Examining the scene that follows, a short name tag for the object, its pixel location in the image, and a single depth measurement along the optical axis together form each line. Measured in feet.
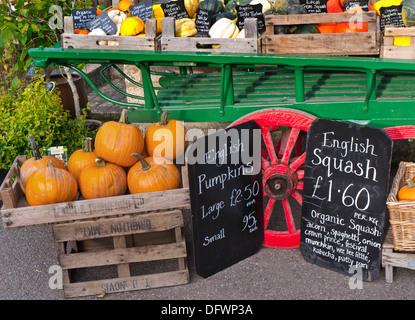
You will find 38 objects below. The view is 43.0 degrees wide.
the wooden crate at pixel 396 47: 11.18
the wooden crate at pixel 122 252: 10.39
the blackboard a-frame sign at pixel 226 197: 10.57
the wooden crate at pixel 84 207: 10.07
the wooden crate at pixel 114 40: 11.80
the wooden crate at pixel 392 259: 10.42
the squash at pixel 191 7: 13.24
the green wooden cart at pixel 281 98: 10.95
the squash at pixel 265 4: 13.41
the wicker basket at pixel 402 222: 10.07
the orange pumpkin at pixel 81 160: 11.27
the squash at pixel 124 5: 14.19
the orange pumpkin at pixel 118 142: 10.98
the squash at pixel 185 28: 12.21
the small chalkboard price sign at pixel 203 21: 12.37
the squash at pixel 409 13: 11.60
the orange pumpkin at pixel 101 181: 10.56
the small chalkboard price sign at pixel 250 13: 12.29
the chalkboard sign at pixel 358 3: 12.25
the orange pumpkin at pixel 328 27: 12.09
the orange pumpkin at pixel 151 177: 10.59
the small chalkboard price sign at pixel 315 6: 12.69
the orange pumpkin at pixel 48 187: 10.24
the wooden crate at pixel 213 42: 11.46
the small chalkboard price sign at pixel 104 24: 12.67
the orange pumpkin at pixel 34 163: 10.82
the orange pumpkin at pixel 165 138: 11.43
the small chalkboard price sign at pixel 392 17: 11.80
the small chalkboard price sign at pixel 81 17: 13.21
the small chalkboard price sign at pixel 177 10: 12.95
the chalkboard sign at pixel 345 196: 10.30
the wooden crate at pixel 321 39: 11.40
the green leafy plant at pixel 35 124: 14.47
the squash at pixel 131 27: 12.23
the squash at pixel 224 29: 11.99
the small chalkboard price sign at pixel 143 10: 13.04
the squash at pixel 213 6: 12.94
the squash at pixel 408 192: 10.42
